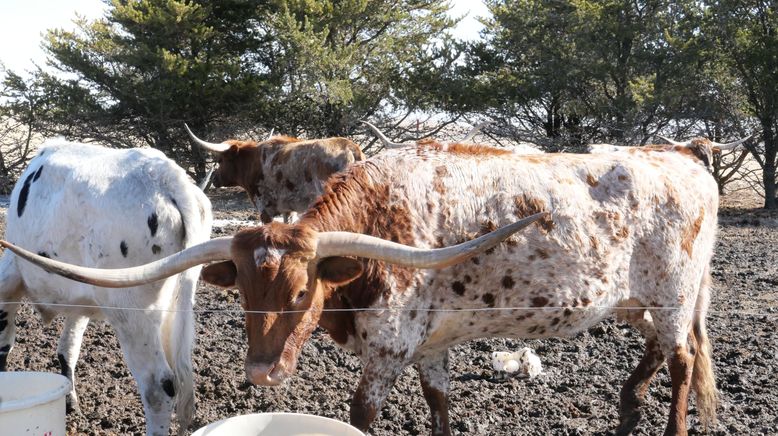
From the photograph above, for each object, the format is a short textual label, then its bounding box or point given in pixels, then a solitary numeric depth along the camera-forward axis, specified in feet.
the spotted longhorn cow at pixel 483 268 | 11.24
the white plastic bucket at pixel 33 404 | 10.22
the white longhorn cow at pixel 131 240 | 13.94
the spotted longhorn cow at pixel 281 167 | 33.65
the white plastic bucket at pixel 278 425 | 10.65
